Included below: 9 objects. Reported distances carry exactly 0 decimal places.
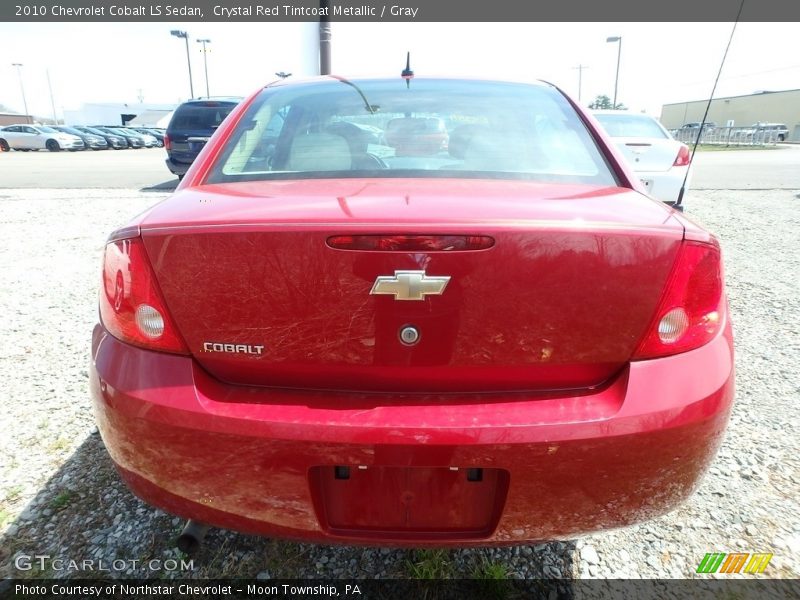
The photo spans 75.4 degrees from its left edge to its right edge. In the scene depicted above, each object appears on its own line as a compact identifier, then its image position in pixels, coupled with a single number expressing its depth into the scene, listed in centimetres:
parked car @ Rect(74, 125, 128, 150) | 3712
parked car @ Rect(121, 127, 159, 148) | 4114
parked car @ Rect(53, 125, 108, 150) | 3506
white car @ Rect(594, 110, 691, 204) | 686
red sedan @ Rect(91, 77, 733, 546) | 121
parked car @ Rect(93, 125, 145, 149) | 3925
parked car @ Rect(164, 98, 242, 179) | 968
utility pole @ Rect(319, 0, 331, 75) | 679
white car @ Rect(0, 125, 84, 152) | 3228
